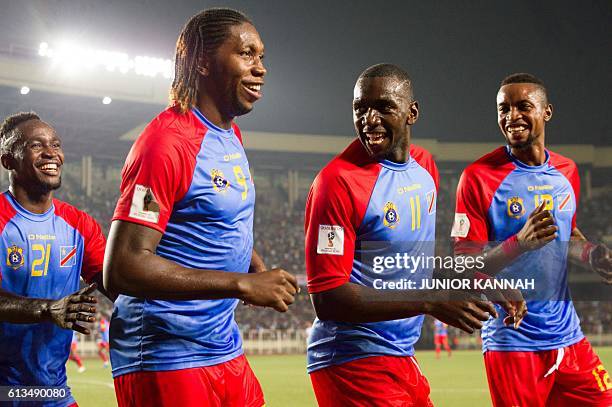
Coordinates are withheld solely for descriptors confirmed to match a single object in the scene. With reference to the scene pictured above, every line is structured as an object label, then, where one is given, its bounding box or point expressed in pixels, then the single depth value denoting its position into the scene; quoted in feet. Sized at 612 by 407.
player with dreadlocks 9.73
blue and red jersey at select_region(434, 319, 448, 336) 87.72
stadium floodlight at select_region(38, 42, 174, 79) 102.37
